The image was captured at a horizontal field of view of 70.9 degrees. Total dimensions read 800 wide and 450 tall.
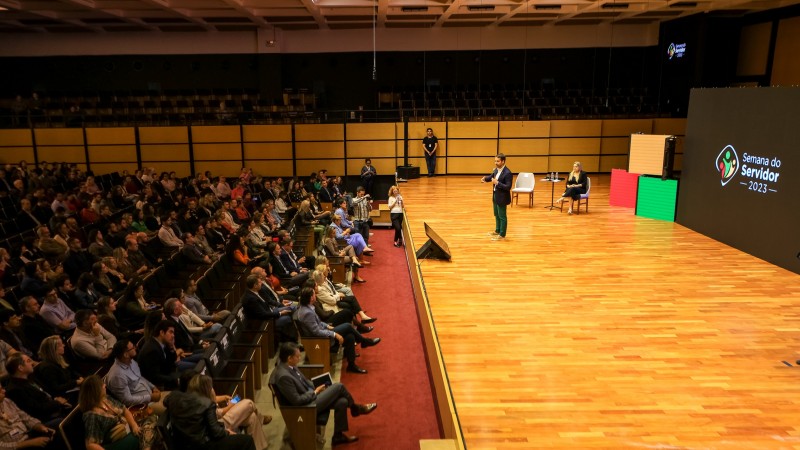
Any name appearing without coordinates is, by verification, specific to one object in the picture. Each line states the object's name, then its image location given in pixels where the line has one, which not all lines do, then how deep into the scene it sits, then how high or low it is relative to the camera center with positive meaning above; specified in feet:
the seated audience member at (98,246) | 25.30 -5.75
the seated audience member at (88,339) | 16.96 -6.65
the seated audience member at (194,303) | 20.66 -6.73
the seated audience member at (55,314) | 18.97 -6.61
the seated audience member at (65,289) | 20.51 -6.18
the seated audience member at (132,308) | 20.08 -6.74
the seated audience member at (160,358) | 16.28 -6.91
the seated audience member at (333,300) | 22.59 -7.20
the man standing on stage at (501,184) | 27.68 -2.96
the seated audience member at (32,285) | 20.71 -6.17
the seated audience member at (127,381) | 14.83 -6.92
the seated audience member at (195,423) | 12.89 -6.93
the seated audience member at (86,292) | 20.56 -6.48
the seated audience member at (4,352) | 15.77 -6.61
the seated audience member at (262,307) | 20.48 -6.86
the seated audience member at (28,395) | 14.01 -6.92
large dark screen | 24.86 -2.21
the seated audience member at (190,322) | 18.34 -7.06
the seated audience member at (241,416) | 13.50 -7.58
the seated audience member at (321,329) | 19.74 -7.33
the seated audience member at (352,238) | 34.06 -7.06
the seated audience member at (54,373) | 15.30 -6.93
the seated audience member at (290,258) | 27.17 -6.65
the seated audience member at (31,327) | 17.81 -6.61
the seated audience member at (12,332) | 16.97 -6.49
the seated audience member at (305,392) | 15.38 -7.53
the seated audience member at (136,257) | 25.61 -6.37
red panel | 36.95 -4.19
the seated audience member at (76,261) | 23.82 -6.13
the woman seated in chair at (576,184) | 34.53 -3.67
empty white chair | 37.27 -4.09
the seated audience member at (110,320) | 18.13 -6.46
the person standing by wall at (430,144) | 49.57 -1.93
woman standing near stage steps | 36.50 -5.46
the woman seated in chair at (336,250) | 30.17 -7.01
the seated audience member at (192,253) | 26.32 -6.20
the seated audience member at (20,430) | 13.02 -7.35
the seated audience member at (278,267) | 26.27 -6.81
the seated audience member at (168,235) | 29.66 -6.12
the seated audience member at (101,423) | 12.54 -6.82
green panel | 33.73 -4.41
